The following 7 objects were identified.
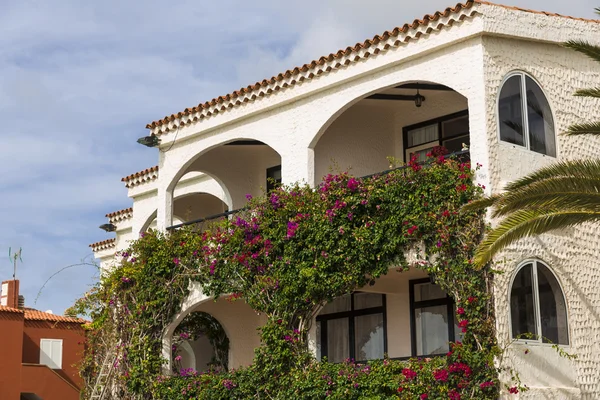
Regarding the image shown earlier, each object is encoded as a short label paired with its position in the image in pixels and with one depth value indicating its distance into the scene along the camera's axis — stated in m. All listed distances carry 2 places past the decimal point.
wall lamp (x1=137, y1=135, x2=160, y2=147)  22.06
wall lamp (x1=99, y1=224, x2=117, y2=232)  29.05
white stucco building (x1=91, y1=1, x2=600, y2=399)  15.76
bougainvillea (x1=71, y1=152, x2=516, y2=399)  15.00
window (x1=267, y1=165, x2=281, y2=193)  22.53
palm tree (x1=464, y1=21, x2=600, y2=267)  13.02
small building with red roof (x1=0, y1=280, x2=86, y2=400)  26.64
